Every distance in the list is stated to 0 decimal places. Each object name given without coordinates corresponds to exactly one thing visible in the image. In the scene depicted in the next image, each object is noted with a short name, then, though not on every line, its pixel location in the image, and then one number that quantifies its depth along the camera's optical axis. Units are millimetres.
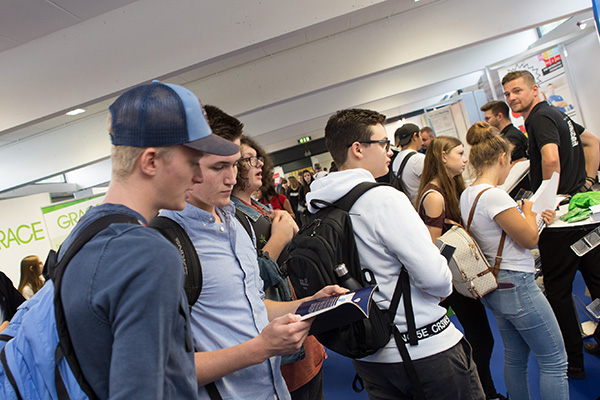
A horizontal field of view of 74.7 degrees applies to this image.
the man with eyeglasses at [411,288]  1414
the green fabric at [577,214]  2326
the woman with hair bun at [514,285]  1954
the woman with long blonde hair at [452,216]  2342
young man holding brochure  1072
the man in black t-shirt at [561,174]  2475
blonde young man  659
